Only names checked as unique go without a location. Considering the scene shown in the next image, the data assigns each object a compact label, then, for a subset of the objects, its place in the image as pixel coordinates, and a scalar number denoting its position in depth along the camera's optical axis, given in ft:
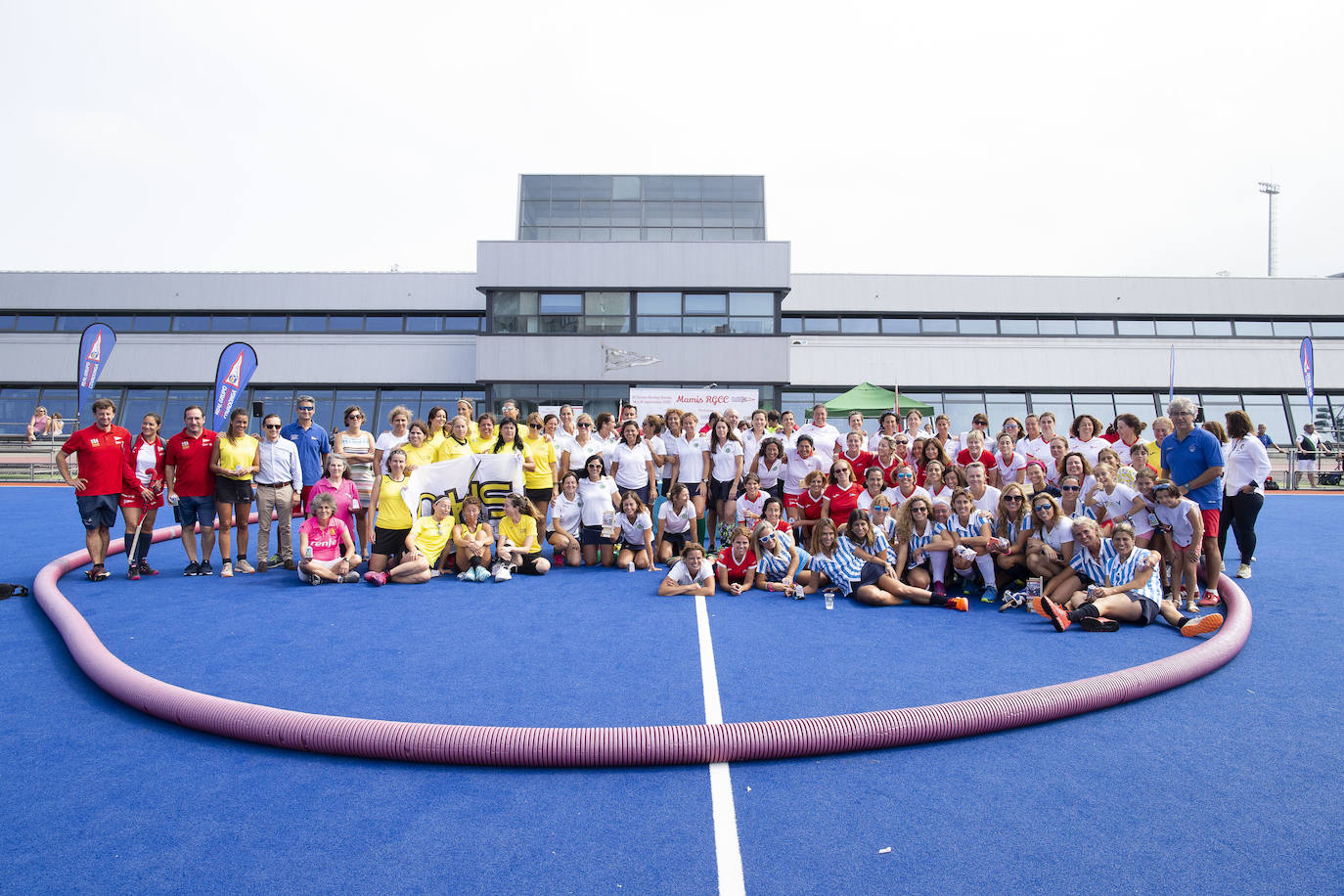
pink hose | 11.61
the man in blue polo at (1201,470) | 21.95
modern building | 83.05
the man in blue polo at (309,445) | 28.27
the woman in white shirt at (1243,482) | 24.64
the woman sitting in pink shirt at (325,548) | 24.75
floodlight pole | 157.99
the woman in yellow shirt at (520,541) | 27.04
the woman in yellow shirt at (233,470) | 25.73
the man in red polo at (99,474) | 24.61
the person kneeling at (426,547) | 25.38
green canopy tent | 65.36
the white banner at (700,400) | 68.74
